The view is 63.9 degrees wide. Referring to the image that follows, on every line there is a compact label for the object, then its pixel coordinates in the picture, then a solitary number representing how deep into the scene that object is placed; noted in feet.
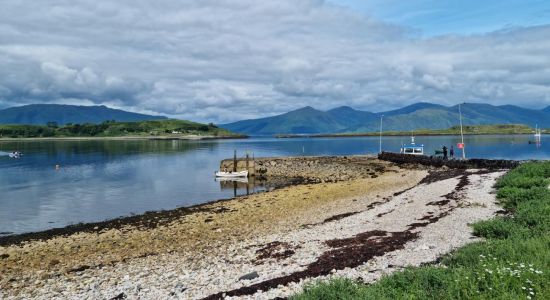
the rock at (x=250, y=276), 51.70
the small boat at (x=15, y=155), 434.96
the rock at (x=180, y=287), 50.05
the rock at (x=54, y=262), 79.31
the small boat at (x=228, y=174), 247.91
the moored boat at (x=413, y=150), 300.94
